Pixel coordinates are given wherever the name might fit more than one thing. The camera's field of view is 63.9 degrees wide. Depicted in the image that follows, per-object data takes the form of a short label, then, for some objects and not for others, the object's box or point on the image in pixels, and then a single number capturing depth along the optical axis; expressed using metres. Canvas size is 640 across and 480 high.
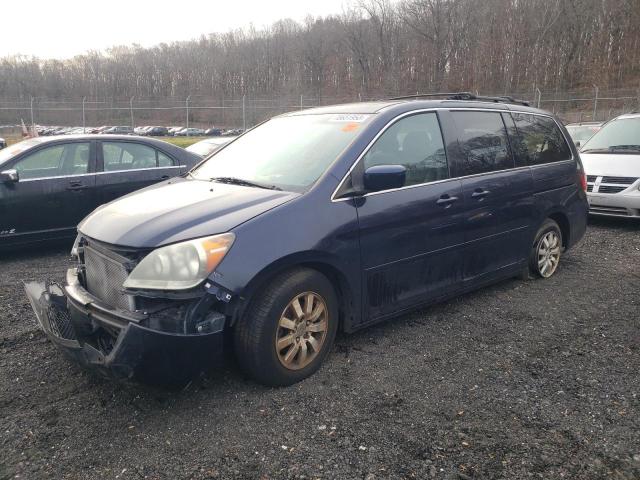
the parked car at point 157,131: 33.15
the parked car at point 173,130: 33.58
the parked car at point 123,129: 30.44
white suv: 7.85
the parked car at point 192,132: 32.47
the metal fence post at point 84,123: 31.28
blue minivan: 2.82
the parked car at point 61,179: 6.05
